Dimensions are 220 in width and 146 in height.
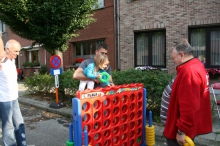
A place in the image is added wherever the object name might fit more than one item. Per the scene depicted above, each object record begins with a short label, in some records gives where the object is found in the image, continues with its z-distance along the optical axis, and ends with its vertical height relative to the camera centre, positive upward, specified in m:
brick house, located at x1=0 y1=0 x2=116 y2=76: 11.92 +1.58
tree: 7.61 +1.77
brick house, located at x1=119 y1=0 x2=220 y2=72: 9.01 +1.60
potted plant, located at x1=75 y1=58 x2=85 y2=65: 14.12 +0.31
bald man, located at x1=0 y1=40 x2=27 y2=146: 3.43 -0.58
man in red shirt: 2.24 -0.39
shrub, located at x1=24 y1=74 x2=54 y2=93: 8.90 -0.76
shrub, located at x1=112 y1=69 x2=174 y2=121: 5.32 -0.44
